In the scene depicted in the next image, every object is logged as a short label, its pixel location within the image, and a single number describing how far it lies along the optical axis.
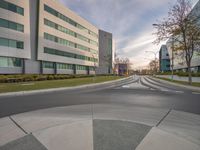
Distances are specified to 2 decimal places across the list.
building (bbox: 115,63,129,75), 114.06
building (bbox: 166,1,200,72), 38.81
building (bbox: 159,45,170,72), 106.19
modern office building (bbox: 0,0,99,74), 29.95
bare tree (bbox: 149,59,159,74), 84.96
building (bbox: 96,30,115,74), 78.59
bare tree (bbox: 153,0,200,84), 22.02
